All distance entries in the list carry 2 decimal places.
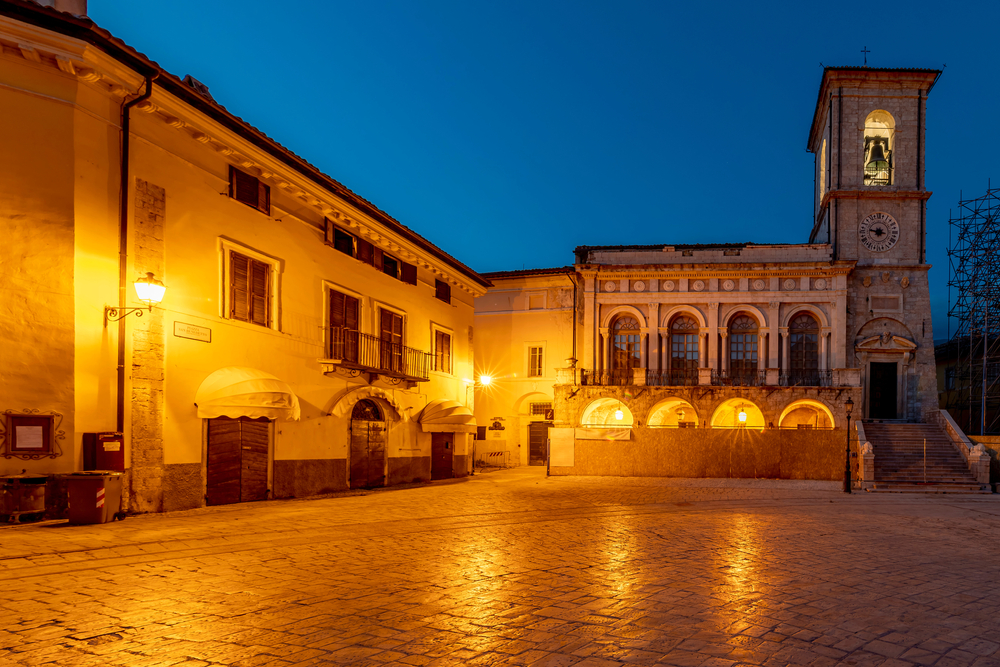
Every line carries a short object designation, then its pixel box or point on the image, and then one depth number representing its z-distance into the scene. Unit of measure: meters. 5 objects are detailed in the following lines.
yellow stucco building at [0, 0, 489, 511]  11.48
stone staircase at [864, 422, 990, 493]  24.11
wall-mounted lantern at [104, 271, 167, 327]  12.29
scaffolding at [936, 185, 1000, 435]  32.72
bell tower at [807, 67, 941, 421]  32.81
